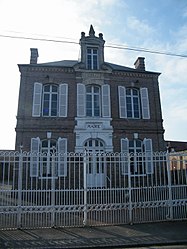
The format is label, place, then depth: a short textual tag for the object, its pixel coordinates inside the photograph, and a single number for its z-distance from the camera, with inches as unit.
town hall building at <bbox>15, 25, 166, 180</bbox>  535.8
